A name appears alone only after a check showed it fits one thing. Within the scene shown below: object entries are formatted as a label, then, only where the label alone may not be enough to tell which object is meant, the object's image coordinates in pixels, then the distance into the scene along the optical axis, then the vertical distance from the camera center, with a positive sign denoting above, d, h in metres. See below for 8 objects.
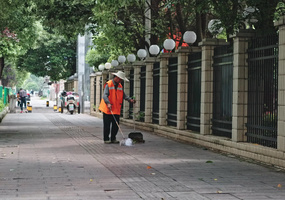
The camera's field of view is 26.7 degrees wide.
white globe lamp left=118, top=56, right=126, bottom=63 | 25.47 +1.35
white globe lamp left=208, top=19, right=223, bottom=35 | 12.75 +1.43
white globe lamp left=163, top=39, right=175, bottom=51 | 17.78 +1.40
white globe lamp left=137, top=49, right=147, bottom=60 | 21.96 +1.39
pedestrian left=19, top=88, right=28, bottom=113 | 39.44 -0.31
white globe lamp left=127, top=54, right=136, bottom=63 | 23.87 +1.31
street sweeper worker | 14.95 -0.36
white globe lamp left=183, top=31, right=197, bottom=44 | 15.97 +1.44
